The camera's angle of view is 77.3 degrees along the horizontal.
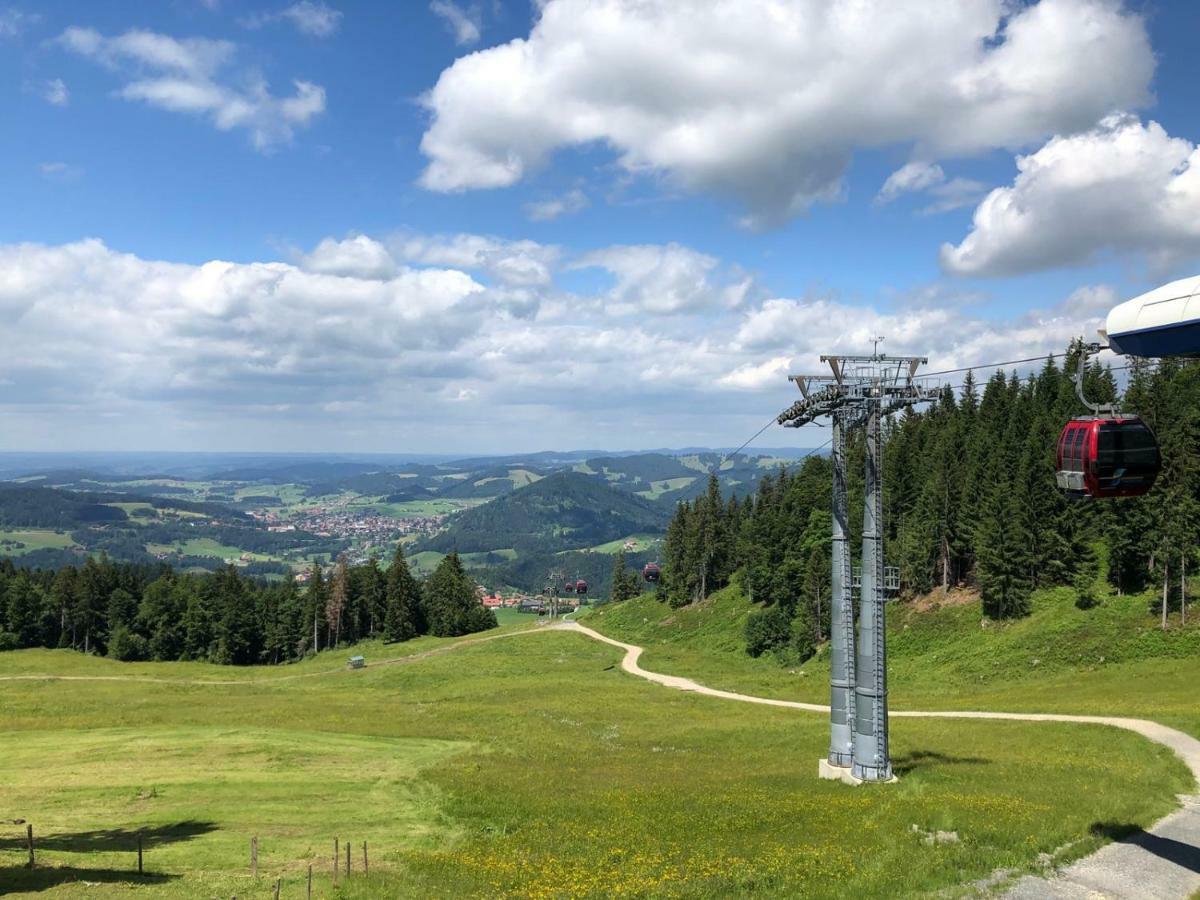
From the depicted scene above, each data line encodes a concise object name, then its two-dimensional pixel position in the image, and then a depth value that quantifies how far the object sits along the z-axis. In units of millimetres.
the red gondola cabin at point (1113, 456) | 16609
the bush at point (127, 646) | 109000
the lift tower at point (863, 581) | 28391
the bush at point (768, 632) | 84188
